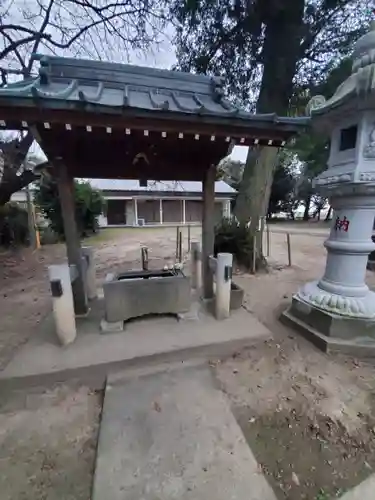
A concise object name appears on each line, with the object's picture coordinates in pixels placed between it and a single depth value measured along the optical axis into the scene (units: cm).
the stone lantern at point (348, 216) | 271
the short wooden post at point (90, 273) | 400
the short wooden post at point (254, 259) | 631
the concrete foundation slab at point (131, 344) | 253
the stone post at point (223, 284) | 334
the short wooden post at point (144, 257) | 541
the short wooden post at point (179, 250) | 714
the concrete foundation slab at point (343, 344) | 289
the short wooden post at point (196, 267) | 458
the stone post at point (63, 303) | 265
